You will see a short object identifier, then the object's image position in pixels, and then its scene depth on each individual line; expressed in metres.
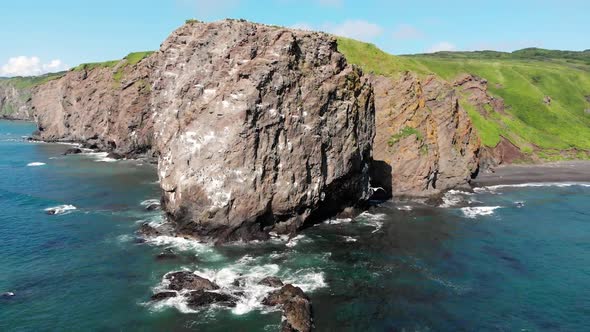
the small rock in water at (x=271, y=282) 43.50
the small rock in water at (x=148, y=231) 57.73
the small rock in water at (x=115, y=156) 124.56
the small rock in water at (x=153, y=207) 70.96
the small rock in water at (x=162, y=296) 40.66
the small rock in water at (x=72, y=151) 133.65
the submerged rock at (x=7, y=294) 41.18
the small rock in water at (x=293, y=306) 35.69
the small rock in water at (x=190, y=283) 42.75
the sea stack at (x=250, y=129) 55.66
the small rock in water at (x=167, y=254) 50.48
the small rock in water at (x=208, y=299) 40.06
